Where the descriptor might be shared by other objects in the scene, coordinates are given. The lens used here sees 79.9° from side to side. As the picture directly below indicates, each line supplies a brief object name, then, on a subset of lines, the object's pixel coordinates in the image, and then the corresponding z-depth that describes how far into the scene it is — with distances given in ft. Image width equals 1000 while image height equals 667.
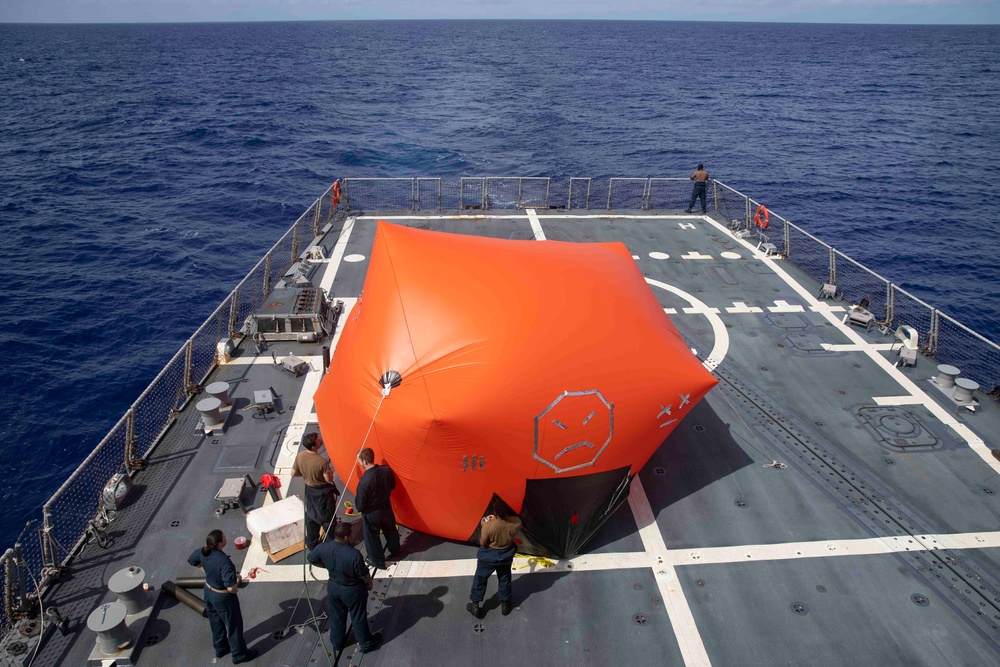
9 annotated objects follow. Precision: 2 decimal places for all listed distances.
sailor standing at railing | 88.58
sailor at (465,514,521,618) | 28.91
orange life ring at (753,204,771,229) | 78.95
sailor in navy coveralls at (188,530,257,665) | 26.35
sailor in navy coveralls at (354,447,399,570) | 30.42
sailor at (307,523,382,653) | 26.66
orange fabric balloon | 30.45
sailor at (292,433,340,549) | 31.55
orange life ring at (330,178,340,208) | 83.92
